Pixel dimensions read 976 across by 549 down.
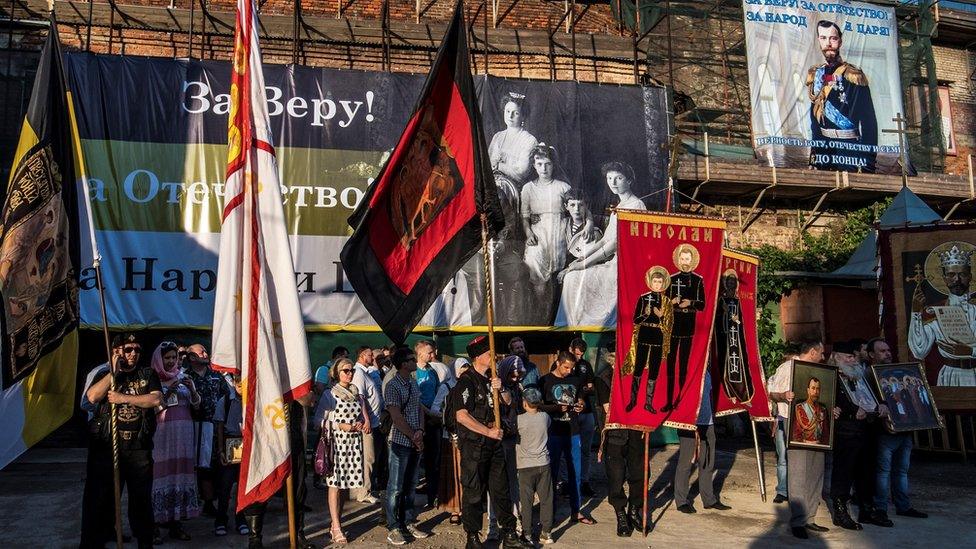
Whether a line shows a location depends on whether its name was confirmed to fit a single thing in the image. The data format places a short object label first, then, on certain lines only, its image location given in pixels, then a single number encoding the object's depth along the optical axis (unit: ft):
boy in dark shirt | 27.58
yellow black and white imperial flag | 18.30
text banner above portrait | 59.26
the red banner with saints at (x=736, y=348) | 32.09
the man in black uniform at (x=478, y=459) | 23.32
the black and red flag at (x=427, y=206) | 21.79
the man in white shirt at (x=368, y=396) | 27.14
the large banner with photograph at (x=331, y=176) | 44.98
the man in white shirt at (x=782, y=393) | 28.30
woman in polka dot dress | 24.93
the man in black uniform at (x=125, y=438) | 20.86
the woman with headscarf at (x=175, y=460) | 24.39
